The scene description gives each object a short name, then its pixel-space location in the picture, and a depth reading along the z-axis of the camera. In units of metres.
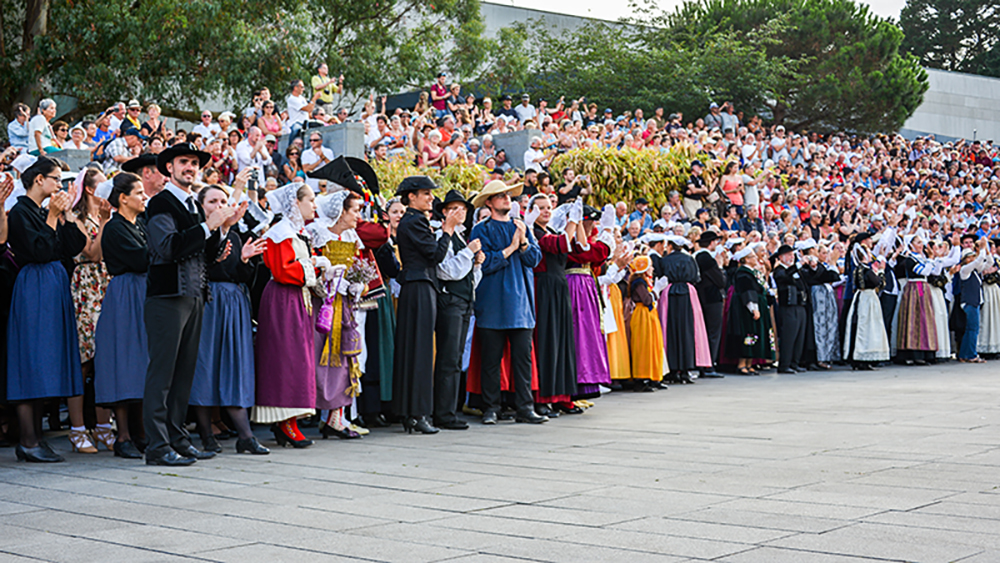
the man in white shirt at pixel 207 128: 16.67
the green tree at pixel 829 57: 36.03
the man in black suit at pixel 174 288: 6.29
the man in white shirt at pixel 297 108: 17.03
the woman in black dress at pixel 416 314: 8.07
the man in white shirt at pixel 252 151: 14.95
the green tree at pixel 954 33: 58.81
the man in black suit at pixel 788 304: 14.41
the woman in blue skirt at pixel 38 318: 6.71
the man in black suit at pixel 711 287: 13.45
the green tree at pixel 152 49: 20.36
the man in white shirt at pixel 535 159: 17.95
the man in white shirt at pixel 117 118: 15.19
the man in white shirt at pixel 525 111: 22.66
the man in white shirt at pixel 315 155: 14.94
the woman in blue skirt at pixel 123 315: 6.69
